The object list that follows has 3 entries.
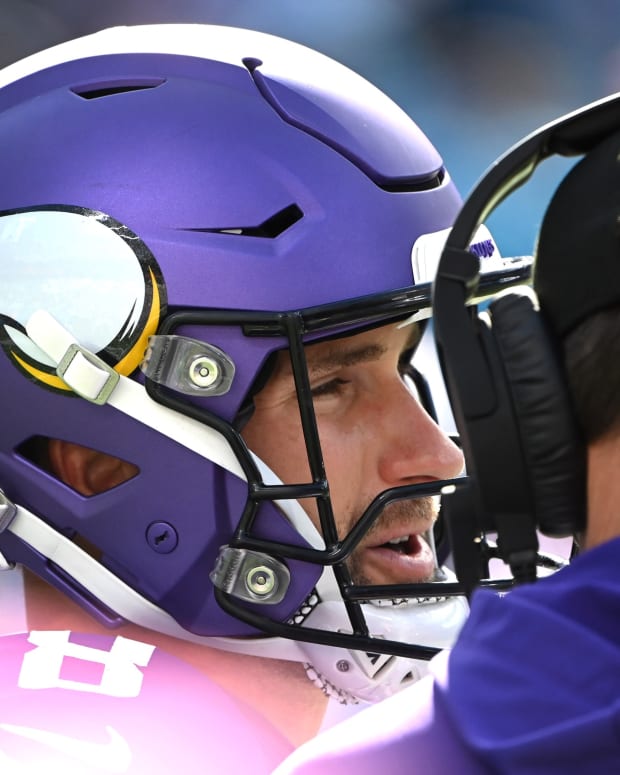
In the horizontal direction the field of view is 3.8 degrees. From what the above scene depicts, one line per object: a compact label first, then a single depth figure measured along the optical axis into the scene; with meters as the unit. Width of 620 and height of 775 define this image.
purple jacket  3.67
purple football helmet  4.00
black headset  3.80
